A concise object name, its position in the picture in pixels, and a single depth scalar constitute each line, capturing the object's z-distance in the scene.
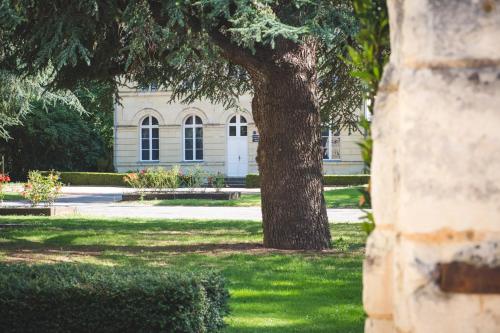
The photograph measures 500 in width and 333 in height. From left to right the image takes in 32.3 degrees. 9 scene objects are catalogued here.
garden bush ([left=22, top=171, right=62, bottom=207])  22.42
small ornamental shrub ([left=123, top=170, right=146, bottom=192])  30.38
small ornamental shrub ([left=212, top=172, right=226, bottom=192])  30.53
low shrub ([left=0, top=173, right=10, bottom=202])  23.30
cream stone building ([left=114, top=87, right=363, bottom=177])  39.44
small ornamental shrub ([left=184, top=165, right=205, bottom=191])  31.64
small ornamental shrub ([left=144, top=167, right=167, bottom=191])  30.23
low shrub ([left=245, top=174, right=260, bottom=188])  36.34
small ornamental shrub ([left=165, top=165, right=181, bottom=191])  30.17
